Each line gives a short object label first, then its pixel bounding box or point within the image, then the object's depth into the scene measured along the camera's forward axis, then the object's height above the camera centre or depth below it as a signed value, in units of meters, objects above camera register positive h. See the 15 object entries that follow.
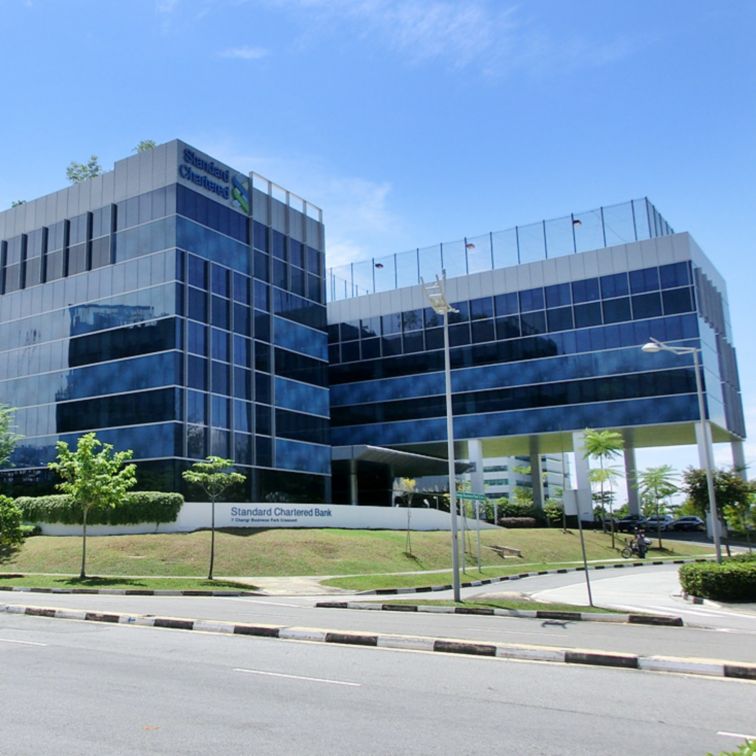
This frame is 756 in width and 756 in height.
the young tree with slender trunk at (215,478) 29.34 +2.34
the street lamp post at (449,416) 20.05 +3.01
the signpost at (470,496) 26.12 +1.10
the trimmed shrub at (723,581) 20.41 -1.60
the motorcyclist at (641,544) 43.16 -1.17
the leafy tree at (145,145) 67.07 +33.98
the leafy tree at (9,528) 35.56 +0.71
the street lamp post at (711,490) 23.92 +0.95
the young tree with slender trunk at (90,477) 29.98 +2.46
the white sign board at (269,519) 37.69 +0.85
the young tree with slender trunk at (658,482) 52.25 +2.75
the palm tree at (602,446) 46.97 +4.79
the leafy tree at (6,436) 46.12 +6.49
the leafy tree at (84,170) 69.75 +33.14
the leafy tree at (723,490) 38.09 +1.52
